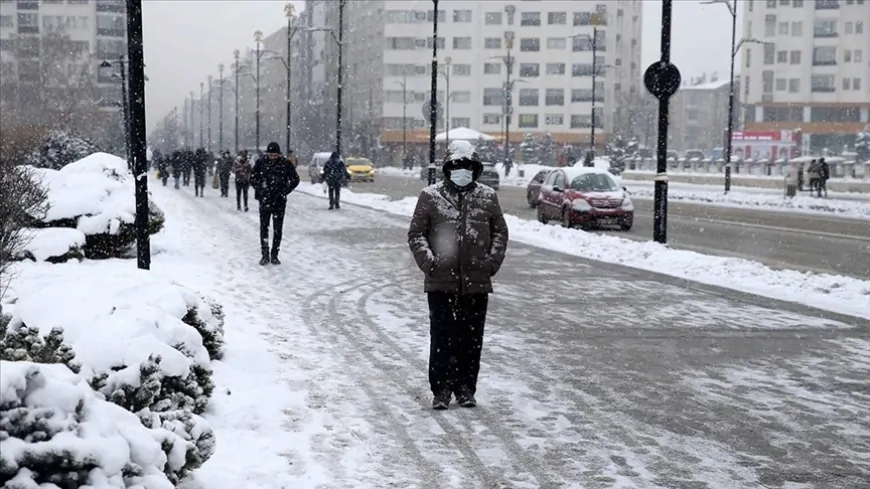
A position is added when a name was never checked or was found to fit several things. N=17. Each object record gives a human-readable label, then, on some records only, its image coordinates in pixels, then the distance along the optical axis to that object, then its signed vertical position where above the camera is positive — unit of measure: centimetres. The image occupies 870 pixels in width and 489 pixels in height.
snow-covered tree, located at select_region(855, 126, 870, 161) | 8367 +4
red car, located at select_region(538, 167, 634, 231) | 2491 -133
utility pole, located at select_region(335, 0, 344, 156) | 3855 +190
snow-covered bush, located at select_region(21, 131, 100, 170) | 2600 -31
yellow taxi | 6062 -159
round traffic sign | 1681 +108
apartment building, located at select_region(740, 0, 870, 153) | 10175 +757
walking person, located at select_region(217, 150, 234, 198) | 3741 -104
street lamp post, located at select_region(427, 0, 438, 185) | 2823 +106
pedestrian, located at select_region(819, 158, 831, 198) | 3978 -95
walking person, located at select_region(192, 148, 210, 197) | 3933 -100
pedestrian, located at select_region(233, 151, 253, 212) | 2958 -96
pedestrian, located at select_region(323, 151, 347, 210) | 3116 -101
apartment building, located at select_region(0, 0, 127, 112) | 12912 +1490
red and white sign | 9606 +38
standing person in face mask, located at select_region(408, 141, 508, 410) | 698 -63
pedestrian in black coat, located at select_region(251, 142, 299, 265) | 1612 -76
